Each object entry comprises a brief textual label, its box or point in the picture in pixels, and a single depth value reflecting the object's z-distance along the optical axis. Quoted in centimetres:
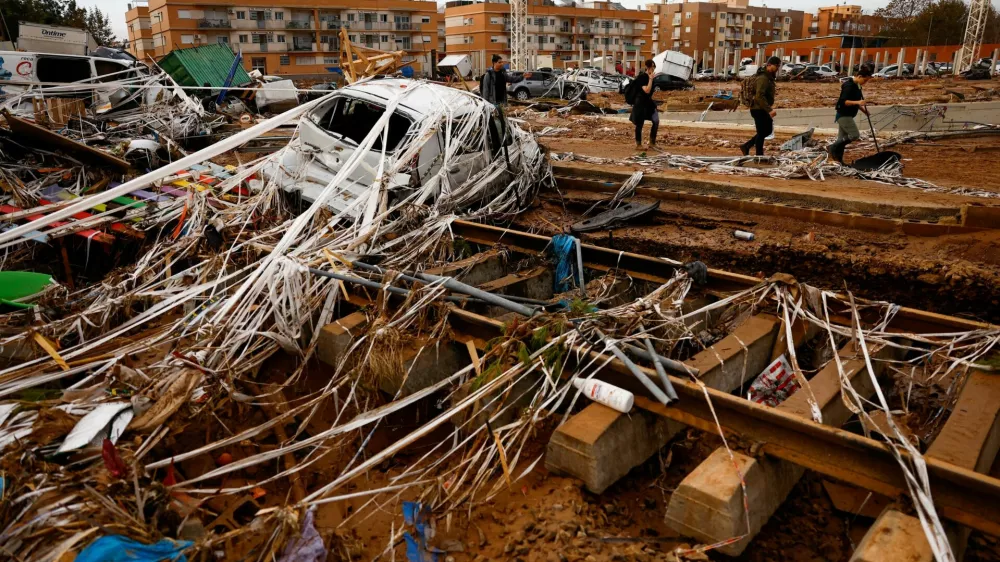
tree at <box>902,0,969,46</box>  6091
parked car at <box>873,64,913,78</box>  4714
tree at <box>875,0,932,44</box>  6699
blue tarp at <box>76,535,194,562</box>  268
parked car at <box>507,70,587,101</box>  3048
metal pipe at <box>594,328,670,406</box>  343
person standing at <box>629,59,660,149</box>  1206
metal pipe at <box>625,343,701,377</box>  371
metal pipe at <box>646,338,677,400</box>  347
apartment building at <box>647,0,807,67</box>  9300
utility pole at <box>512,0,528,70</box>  5231
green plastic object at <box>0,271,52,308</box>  554
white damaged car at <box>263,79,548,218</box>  713
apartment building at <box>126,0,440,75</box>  6178
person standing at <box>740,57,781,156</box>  1088
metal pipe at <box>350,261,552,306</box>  487
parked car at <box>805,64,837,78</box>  4397
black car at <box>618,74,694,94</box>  3691
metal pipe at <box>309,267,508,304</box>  479
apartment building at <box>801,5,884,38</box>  10769
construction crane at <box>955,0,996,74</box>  4418
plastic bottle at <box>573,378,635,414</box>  350
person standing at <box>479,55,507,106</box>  1254
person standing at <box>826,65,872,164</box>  1018
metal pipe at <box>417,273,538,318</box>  445
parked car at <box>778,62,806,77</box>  4674
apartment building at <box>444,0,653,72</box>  7606
